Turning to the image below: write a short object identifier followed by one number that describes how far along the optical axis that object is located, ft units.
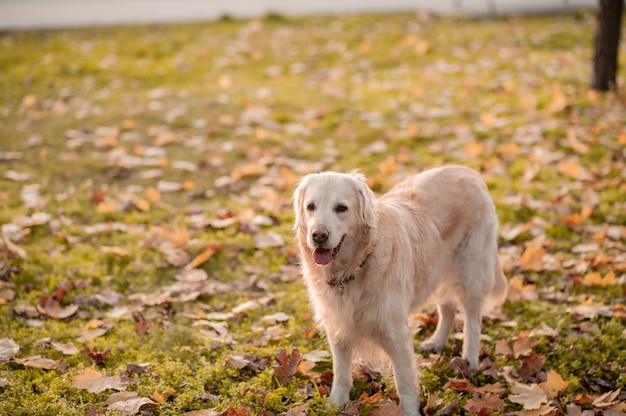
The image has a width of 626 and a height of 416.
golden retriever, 12.01
